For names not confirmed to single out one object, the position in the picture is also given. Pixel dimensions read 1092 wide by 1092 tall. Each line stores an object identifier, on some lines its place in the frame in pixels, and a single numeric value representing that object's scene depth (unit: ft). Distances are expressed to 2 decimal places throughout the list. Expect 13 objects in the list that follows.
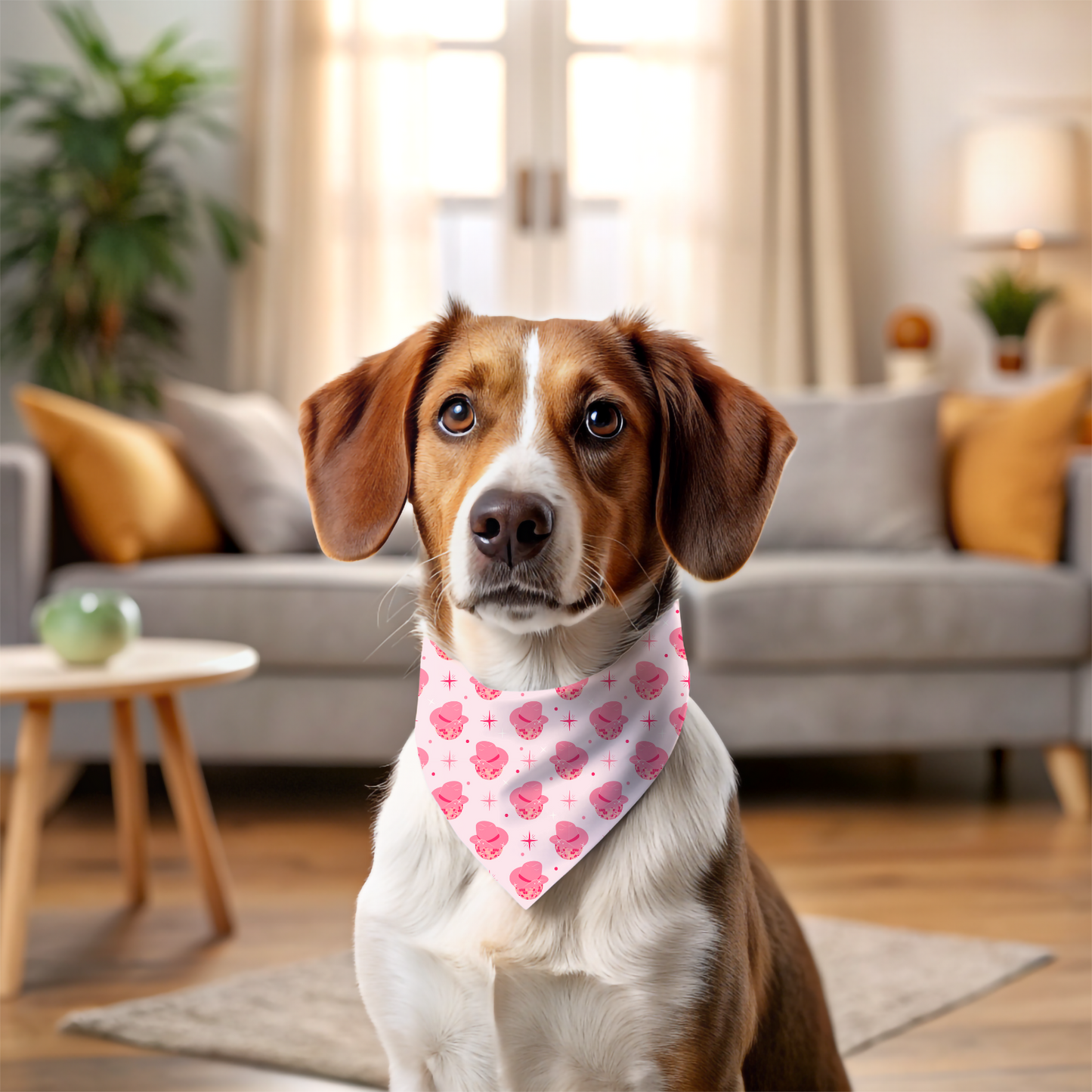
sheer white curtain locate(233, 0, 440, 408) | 15.52
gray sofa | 9.44
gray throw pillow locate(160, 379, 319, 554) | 10.75
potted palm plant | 13.83
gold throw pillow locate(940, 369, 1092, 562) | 10.48
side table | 6.63
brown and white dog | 3.18
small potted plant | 15.39
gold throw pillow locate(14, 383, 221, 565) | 9.89
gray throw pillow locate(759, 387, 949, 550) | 11.21
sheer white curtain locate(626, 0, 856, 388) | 15.93
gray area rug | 5.98
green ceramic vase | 7.01
